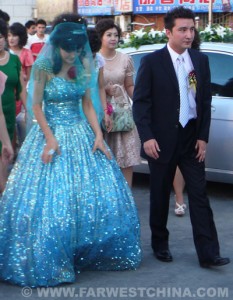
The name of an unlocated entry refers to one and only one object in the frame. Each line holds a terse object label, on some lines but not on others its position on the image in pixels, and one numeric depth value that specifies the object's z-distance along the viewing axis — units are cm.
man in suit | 534
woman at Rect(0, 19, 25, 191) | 703
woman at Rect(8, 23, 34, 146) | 923
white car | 731
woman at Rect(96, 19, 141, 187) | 680
